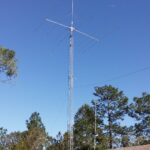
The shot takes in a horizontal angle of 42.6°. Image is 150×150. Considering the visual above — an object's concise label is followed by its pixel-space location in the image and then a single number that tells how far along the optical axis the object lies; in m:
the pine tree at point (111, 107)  32.97
